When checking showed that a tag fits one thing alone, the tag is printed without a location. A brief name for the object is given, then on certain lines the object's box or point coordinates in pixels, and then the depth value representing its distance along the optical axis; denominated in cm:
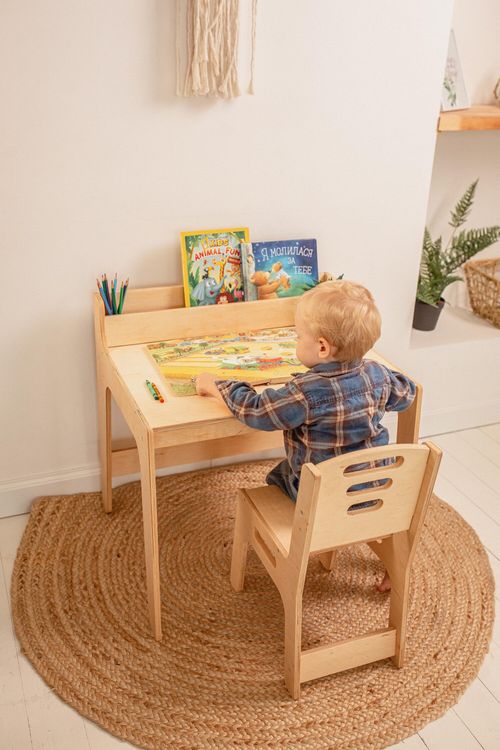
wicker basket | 280
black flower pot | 271
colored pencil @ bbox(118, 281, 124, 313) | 207
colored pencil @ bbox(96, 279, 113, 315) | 206
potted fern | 262
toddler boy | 159
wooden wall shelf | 236
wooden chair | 149
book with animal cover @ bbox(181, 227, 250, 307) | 215
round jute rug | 166
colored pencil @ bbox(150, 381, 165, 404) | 176
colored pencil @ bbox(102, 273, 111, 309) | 205
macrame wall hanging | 191
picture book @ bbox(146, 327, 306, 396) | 185
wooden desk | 170
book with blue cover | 221
